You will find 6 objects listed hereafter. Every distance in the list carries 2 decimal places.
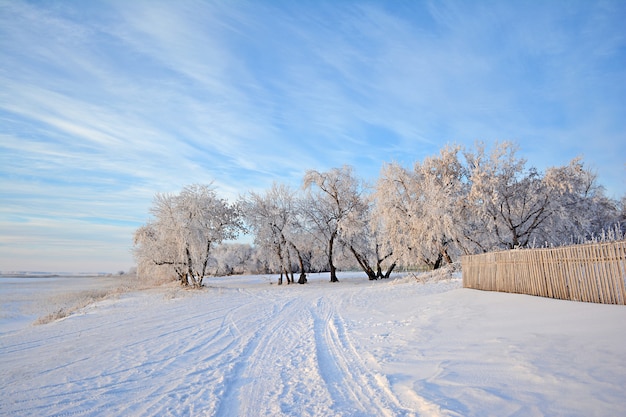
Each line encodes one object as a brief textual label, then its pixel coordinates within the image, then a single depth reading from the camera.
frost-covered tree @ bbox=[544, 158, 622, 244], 22.42
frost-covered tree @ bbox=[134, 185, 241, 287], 27.09
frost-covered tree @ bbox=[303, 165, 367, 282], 34.66
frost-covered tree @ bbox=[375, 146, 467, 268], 23.28
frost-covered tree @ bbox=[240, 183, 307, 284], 33.09
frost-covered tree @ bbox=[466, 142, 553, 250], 22.83
